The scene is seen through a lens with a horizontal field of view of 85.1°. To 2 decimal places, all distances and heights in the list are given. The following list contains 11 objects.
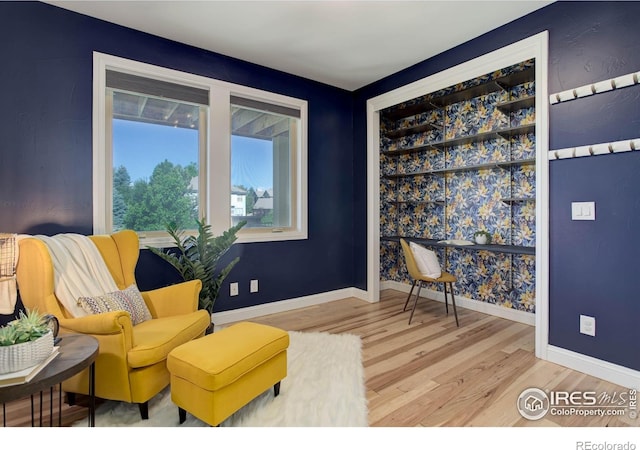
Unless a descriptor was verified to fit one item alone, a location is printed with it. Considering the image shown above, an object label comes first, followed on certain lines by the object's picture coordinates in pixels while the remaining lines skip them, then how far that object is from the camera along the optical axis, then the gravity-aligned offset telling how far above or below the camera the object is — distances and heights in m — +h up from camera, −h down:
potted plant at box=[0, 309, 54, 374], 1.31 -0.47
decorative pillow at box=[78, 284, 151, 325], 2.04 -0.49
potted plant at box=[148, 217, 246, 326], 2.91 -0.29
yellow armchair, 1.81 -0.64
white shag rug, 1.84 -1.04
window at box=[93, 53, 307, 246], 2.97 +0.68
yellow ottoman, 1.66 -0.74
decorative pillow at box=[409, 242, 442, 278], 3.42 -0.38
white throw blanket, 2.05 -0.29
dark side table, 1.25 -0.58
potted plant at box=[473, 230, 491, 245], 3.64 -0.15
